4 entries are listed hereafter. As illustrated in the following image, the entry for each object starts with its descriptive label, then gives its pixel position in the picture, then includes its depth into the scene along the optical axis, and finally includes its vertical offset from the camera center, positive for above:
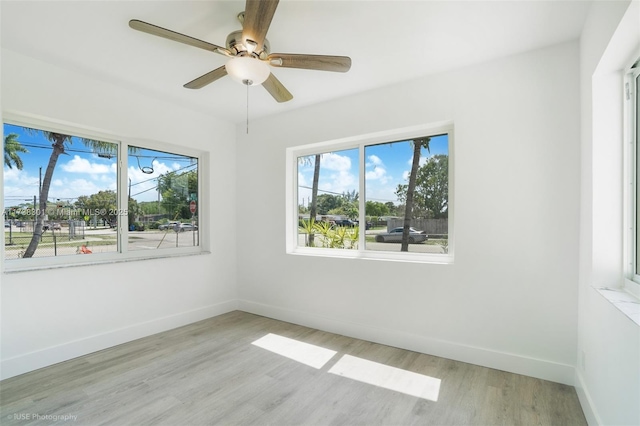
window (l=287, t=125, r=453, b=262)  2.95 +0.17
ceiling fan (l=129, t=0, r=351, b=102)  1.62 +1.00
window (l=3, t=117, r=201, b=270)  2.61 +0.14
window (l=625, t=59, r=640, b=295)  1.63 +0.26
